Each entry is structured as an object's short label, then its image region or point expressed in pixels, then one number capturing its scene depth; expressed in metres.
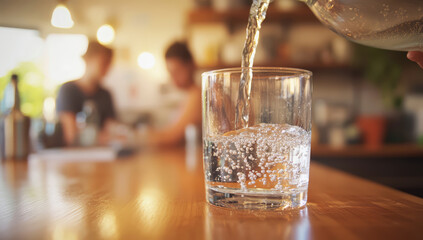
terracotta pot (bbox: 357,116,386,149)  2.81
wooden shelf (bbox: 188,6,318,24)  2.83
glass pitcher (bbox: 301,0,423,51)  0.51
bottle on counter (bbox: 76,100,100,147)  1.79
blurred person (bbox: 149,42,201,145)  2.76
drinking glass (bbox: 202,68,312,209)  0.47
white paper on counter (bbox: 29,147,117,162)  1.32
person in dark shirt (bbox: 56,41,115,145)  3.06
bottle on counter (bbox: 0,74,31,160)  1.36
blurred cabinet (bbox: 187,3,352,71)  2.86
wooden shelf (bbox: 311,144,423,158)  2.60
